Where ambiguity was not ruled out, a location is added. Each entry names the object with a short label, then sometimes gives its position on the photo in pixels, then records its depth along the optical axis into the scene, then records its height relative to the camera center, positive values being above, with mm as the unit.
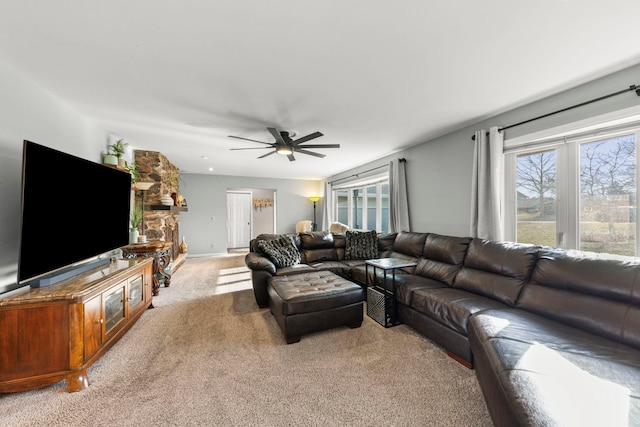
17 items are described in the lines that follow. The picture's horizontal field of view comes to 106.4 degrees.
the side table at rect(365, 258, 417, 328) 2613 -950
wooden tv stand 1560 -818
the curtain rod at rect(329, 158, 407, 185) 4296 +1020
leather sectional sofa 985 -735
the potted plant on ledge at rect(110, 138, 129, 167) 3299 +907
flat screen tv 1626 +19
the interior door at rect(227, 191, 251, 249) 8062 -120
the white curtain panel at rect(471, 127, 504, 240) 2738 +357
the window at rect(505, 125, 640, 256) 2051 +247
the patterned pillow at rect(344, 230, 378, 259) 4086 -516
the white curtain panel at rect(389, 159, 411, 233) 4246 +339
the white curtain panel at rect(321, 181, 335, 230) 7271 +269
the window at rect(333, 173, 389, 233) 5410 +314
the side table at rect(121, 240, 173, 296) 3408 -598
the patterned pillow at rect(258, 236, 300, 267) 3473 -528
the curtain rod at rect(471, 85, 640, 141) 1820 +996
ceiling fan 2979 +934
